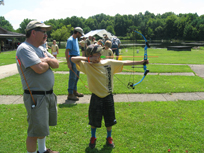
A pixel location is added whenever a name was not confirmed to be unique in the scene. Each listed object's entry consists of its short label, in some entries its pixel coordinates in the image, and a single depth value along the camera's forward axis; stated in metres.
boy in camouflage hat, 3.18
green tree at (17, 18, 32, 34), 116.56
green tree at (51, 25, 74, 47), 59.67
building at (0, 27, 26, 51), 37.30
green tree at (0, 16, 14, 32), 128.69
